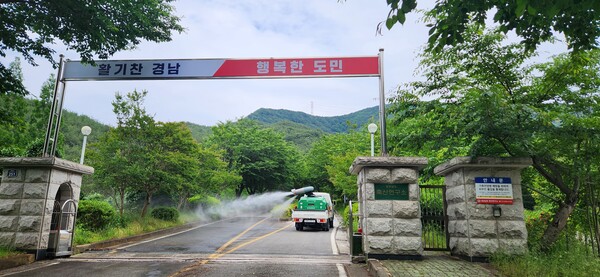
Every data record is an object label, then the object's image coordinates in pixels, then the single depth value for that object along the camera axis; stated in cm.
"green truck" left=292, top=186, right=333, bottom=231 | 2047
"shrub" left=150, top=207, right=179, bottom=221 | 2038
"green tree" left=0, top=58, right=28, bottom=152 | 998
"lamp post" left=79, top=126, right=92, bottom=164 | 1294
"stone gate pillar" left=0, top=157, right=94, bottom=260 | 913
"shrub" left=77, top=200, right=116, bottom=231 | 1378
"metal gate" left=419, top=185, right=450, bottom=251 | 984
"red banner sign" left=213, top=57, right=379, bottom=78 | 989
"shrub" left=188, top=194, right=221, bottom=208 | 2934
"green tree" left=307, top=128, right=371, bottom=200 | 2702
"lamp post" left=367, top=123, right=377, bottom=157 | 1220
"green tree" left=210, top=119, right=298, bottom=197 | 4344
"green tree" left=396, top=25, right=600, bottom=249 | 790
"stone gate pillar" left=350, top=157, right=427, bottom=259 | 868
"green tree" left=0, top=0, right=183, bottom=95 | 929
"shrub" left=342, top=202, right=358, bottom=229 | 2053
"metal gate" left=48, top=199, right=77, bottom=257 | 959
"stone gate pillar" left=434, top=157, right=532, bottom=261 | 855
